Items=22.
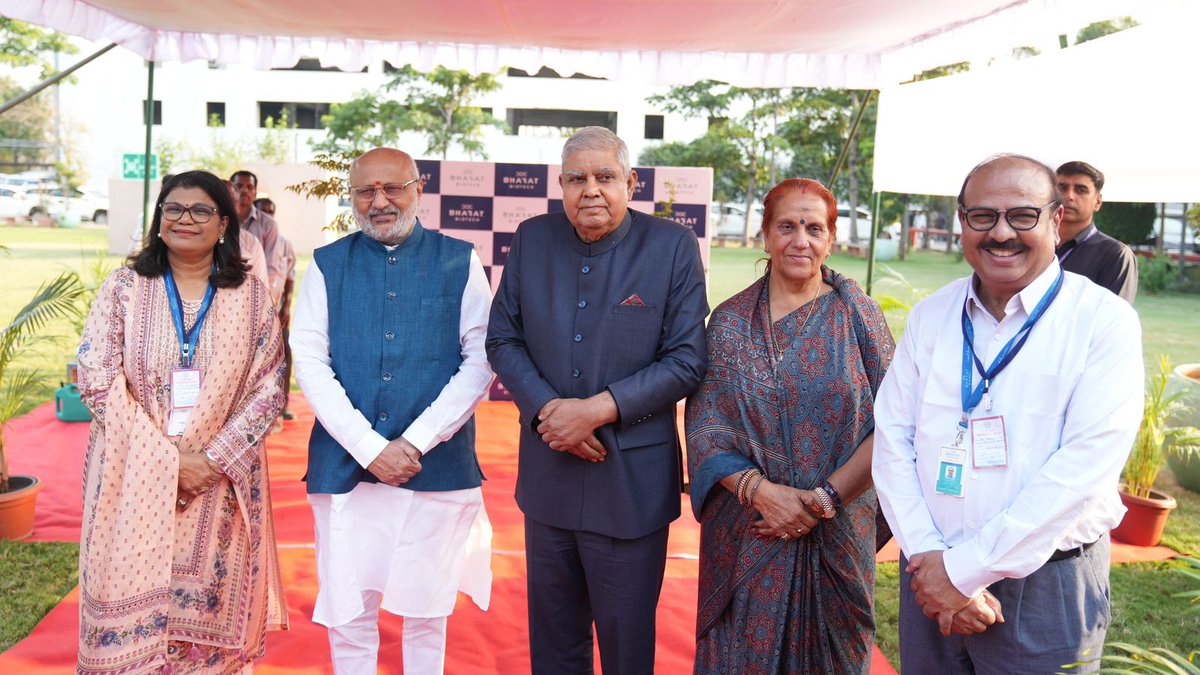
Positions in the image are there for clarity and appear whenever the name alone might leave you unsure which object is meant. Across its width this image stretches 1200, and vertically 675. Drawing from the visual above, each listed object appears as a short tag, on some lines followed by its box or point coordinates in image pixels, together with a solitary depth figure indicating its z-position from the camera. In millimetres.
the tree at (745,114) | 22516
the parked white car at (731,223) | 26844
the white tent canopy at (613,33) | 4109
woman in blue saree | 2289
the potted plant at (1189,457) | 5676
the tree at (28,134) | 28950
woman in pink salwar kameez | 2482
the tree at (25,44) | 16055
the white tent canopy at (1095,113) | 3496
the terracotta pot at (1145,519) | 4645
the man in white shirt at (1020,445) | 1739
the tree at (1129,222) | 16875
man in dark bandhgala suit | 2404
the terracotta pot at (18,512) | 4169
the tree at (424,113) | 20672
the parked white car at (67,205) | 25625
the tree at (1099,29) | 17516
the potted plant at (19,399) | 4160
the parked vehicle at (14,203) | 24859
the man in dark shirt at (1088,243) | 3619
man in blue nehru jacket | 2598
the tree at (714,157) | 23156
